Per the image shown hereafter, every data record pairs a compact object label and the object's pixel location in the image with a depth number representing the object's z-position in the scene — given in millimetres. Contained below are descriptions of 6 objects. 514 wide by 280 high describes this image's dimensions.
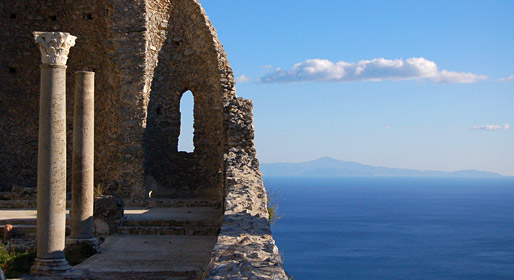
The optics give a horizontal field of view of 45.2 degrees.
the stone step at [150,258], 9305
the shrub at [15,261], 9719
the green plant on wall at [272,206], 14406
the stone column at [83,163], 10750
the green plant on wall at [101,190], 15395
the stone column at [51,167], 9383
